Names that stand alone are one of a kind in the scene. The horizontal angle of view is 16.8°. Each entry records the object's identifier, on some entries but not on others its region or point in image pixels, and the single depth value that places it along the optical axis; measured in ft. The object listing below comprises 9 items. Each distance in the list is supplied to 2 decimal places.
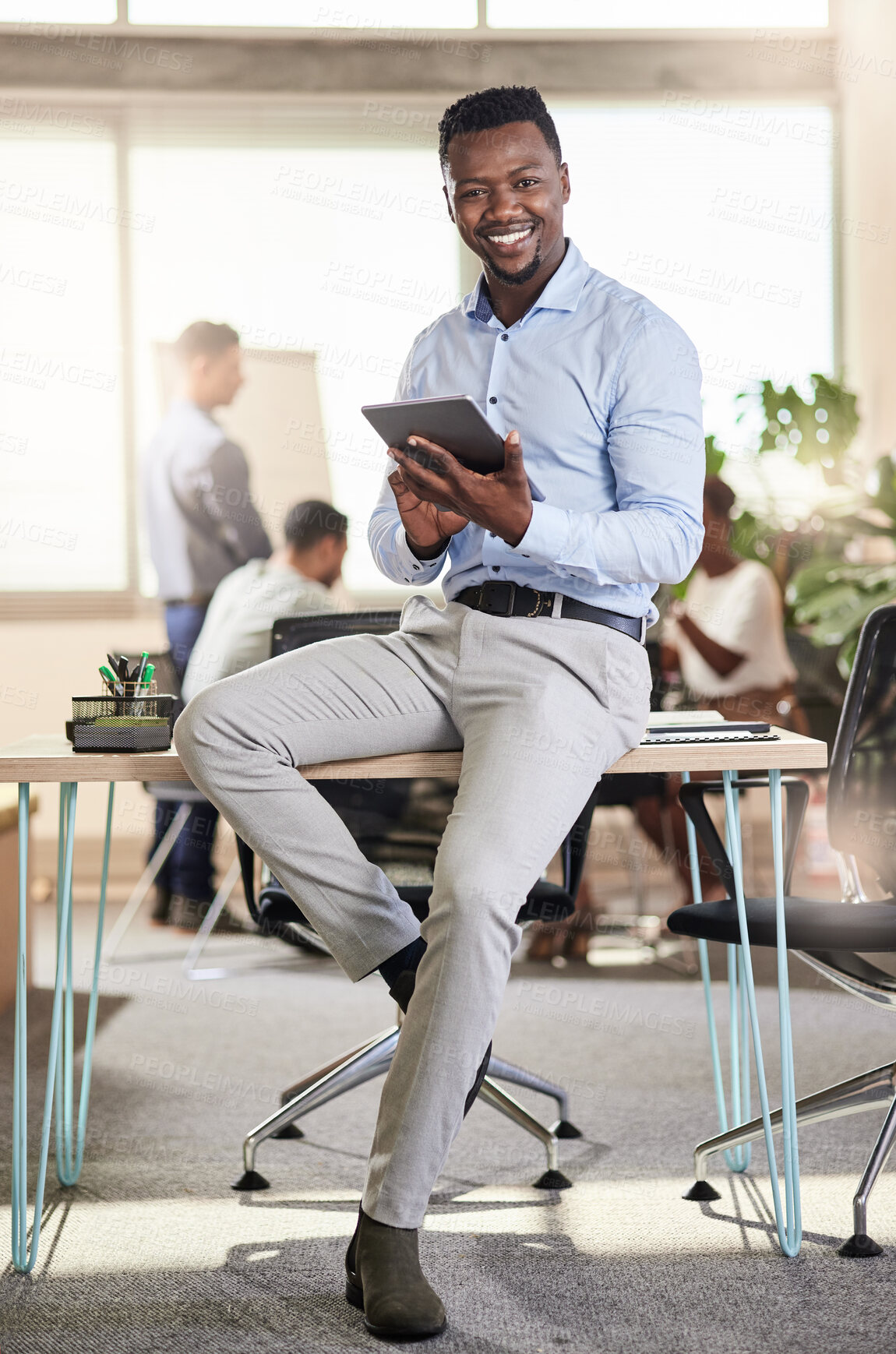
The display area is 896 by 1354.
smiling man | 14.02
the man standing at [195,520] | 26.94
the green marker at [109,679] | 15.36
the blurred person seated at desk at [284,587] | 20.68
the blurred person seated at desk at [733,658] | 24.84
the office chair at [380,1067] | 16.02
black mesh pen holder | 15.12
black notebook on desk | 15.01
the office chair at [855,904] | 15.06
